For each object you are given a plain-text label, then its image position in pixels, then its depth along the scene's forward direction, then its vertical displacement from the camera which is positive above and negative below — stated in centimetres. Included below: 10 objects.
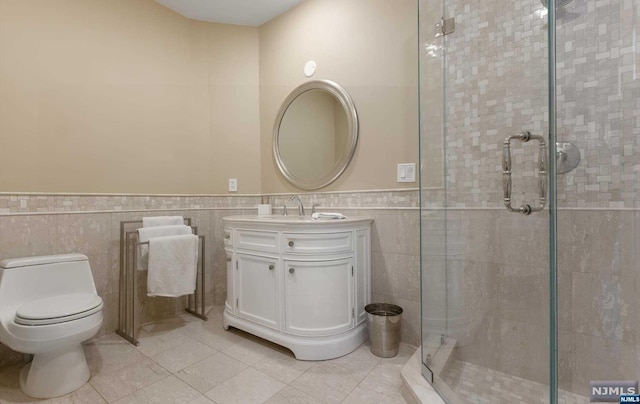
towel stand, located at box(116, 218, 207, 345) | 193 -56
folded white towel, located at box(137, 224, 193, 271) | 195 -24
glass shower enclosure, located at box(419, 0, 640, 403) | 119 -1
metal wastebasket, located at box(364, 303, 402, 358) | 172 -81
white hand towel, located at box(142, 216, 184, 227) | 206 -15
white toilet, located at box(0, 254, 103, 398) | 132 -57
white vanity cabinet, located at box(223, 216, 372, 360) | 169 -52
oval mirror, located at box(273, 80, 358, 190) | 215 +52
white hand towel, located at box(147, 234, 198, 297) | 193 -45
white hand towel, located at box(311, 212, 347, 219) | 192 -12
